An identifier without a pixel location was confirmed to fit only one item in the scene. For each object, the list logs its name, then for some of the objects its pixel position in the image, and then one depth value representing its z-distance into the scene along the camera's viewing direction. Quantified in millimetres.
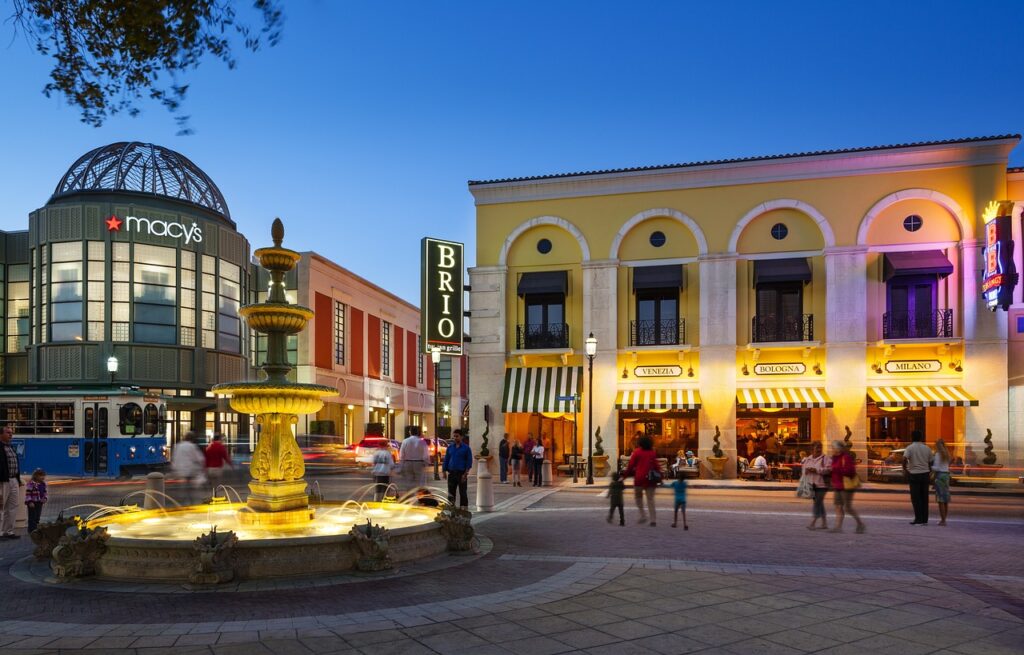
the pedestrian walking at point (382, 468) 15883
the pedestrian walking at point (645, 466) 12945
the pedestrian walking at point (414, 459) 15680
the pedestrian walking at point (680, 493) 13141
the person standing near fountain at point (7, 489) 12344
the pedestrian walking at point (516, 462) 23188
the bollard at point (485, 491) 16109
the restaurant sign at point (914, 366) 24797
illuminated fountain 8617
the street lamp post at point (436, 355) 26628
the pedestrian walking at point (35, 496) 12398
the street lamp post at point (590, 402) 23781
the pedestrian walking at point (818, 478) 13000
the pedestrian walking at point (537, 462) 23000
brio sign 28328
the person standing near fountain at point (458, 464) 15141
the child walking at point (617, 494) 13477
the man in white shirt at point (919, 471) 13492
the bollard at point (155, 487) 14734
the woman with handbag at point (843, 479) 12555
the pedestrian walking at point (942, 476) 13781
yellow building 24578
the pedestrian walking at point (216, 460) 15367
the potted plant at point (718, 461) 25141
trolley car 25297
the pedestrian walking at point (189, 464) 16289
